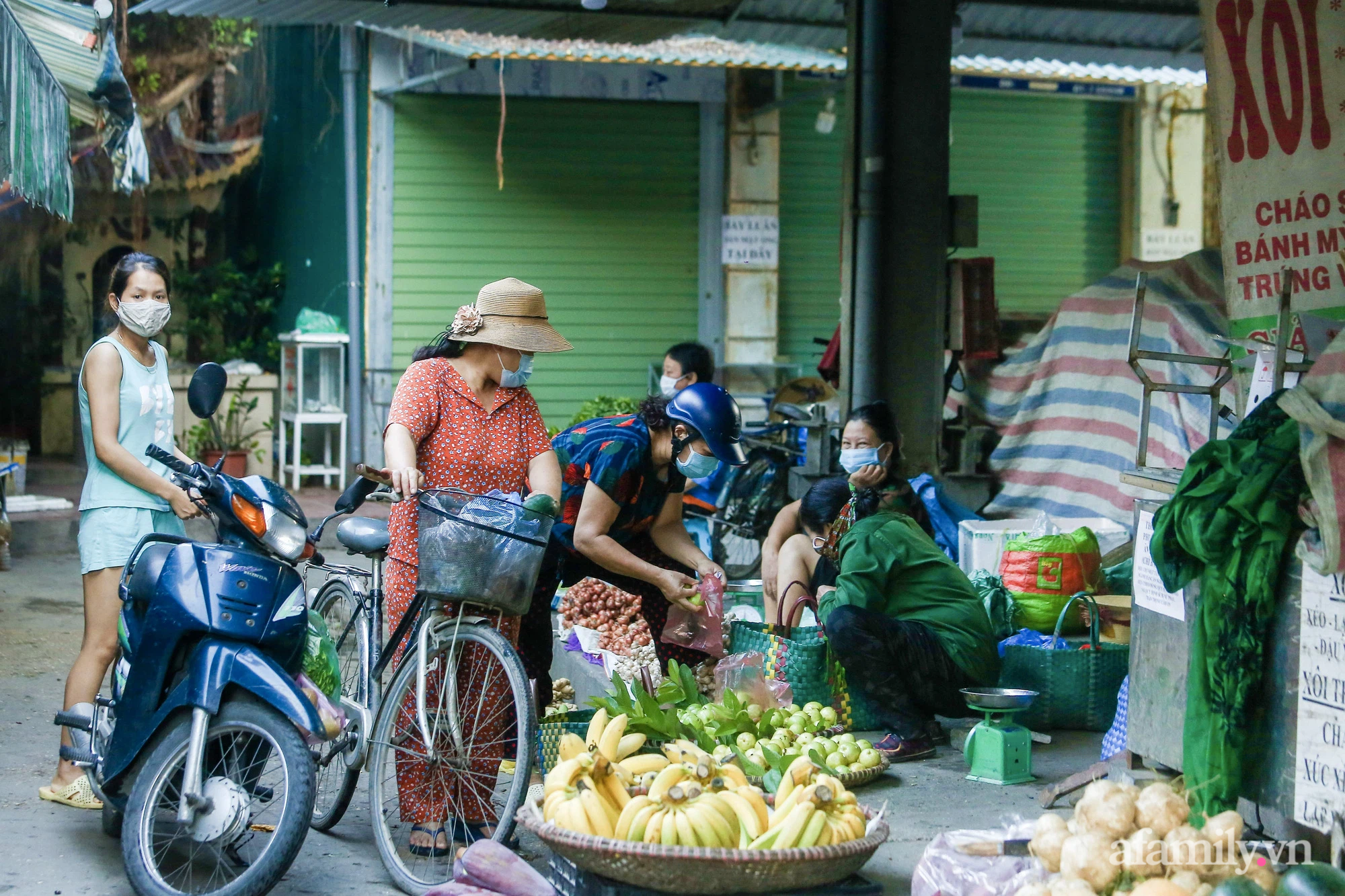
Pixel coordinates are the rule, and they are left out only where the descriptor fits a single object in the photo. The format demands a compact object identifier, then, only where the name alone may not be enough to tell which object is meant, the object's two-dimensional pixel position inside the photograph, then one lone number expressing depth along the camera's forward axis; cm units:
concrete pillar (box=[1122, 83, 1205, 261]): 1421
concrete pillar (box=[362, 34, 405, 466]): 1266
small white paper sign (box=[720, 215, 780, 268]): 1315
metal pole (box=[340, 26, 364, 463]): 1314
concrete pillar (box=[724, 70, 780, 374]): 1316
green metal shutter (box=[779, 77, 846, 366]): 1359
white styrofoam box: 743
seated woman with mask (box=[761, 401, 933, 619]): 632
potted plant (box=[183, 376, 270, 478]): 1345
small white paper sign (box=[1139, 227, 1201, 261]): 1421
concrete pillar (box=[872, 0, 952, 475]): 782
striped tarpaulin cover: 815
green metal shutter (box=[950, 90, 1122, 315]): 1411
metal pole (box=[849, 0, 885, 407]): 781
